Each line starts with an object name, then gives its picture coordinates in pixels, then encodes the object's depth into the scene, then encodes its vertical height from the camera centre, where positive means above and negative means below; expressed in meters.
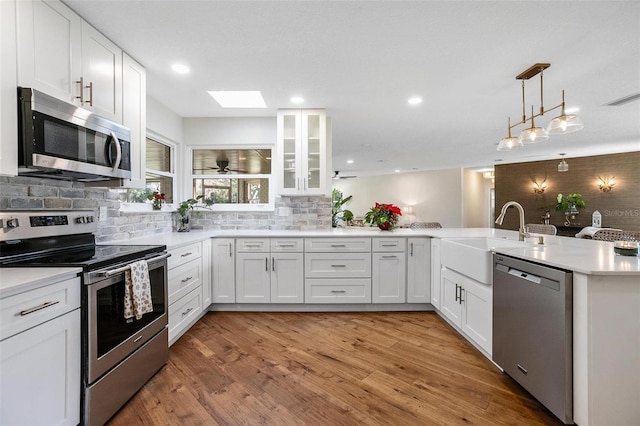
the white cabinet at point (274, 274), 3.16 -0.69
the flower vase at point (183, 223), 3.51 -0.15
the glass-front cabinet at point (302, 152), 3.48 +0.71
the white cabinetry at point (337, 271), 3.17 -0.66
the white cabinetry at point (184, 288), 2.36 -0.68
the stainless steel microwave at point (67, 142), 1.45 +0.40
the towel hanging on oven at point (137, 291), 1.65 -0.47
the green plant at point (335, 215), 4.15 -0.06
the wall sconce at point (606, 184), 6.94 +0.63
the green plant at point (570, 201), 7.23 +0.22
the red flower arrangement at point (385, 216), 3.50 -0.07
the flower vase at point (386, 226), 3.50 -0.19
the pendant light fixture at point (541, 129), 2.36 +0.72
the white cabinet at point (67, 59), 1.50 +0.92
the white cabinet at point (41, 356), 1.10 -0.61
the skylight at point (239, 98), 2.98 +1.23
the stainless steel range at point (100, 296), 1.44 -0.47
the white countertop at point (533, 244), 1.48 -0.27
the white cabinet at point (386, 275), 3.18 -0.71
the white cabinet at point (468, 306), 2.15 -0.80
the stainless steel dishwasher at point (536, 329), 1.47 -0.69
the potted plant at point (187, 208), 3.52 +0.04
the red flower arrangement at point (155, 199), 3.12 +0.13
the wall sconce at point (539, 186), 7.86 +0.64
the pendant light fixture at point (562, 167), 6.43 +0.96
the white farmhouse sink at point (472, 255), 2.12 -0.37
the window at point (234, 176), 3.83 +0.46
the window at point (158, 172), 3.02 +0.45
